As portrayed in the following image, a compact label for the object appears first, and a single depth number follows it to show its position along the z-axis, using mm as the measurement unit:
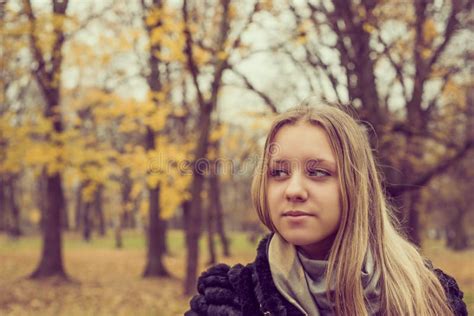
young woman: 1597
